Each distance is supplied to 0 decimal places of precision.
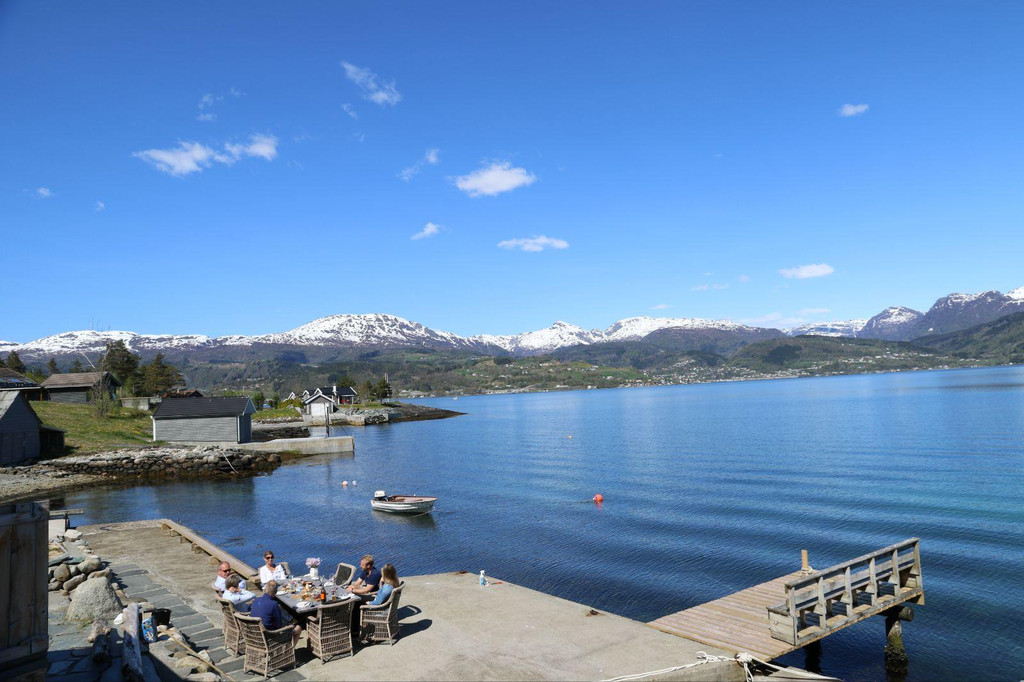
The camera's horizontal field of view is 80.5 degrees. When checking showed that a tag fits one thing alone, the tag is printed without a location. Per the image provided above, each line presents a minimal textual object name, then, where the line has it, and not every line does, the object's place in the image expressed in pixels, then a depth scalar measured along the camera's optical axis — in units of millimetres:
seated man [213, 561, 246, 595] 14414
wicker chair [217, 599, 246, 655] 13664
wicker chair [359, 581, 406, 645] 13820
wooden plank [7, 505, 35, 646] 7227
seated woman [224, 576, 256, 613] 14023
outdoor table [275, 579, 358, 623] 13297
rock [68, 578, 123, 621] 14273
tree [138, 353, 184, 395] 116688
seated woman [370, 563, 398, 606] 14055
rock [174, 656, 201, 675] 12226
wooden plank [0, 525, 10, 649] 7133
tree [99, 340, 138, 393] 113656
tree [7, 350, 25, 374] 116106
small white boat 42125
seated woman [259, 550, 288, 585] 15539
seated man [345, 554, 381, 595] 14328
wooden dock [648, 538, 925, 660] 15039
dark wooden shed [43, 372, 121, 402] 90562
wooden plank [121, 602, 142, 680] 10688
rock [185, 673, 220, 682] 11805
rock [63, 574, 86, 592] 17219
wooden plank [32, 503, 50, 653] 7402
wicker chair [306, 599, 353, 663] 12992
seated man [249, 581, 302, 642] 12750
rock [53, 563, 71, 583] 17781
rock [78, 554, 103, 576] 18562
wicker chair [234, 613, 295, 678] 12414
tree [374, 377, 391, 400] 194625
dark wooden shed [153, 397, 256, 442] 73625
